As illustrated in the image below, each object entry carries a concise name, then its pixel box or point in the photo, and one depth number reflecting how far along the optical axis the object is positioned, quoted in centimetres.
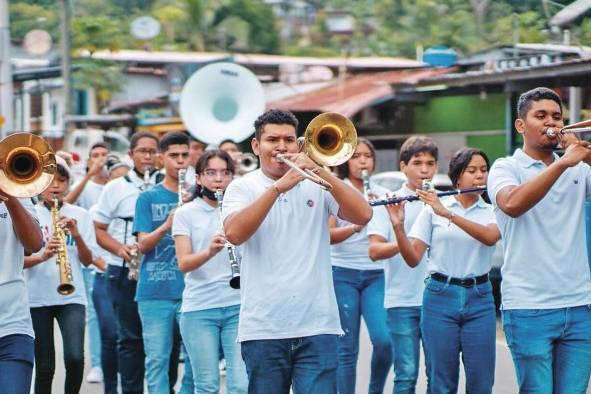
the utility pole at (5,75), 2431
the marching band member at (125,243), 1201
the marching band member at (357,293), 1159
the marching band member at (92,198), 1439
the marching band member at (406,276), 1112
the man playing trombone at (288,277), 779
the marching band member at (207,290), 1018
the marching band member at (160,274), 1125
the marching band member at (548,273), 816
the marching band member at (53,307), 1095
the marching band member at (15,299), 814
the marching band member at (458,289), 955
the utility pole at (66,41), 3344
